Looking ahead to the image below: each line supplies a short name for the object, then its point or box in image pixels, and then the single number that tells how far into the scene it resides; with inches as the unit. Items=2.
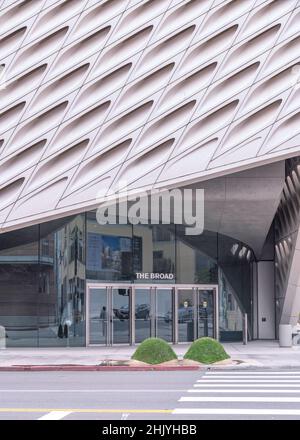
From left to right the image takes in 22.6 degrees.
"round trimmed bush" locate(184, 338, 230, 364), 877.8
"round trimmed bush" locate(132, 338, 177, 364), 871.7
